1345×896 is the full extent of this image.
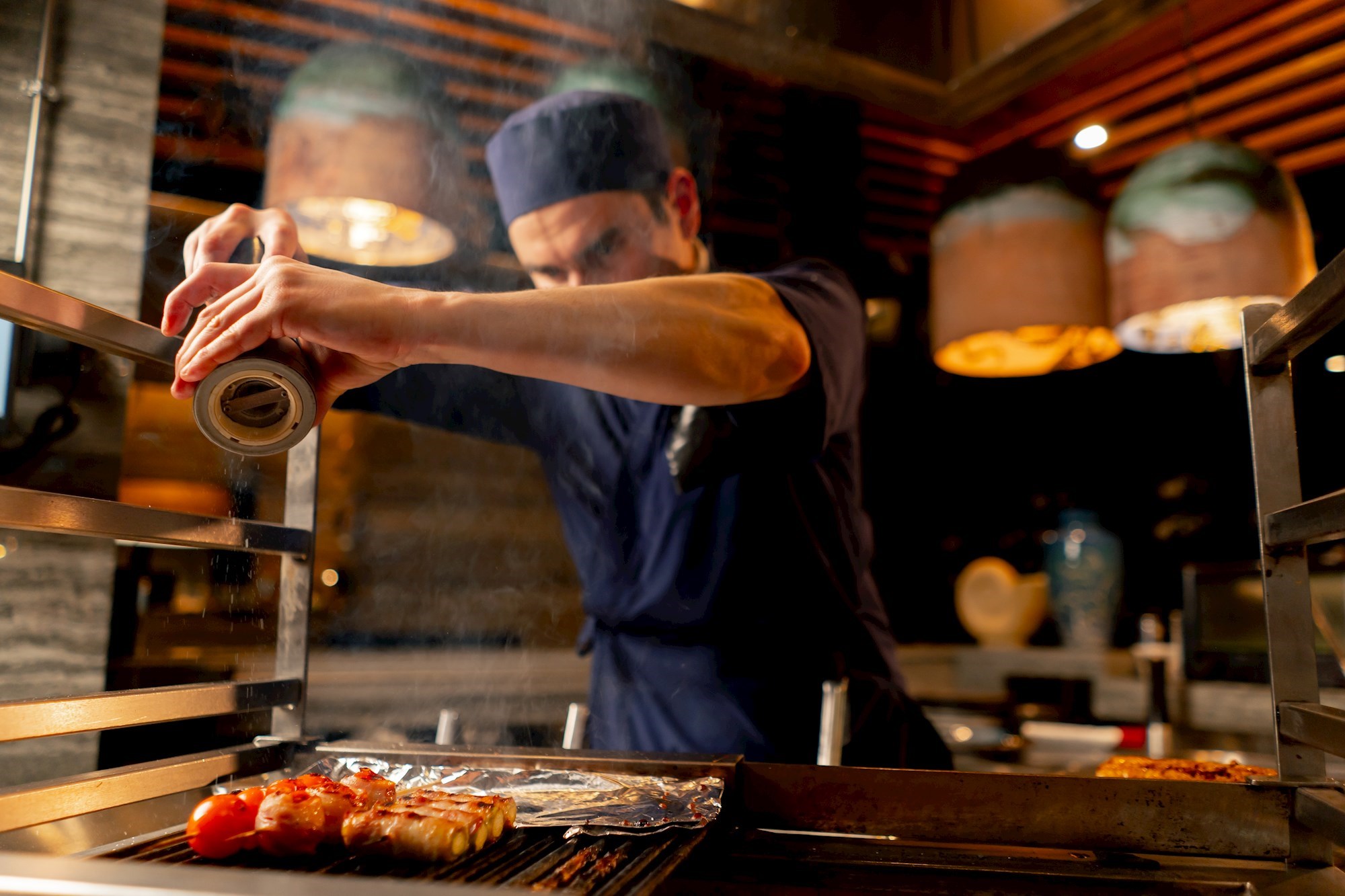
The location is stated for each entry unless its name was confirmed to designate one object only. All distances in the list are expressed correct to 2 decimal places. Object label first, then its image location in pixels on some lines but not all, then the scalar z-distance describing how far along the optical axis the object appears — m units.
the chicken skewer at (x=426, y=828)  0.84
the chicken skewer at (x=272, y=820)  0.85
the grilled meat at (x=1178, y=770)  1.24
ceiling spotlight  3.51
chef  1.12
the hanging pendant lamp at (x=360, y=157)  1.57
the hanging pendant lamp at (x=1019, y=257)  2.46
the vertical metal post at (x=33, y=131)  1.58
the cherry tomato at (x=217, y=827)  0.85
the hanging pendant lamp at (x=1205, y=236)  2.25
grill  0.86
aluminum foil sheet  0.95
